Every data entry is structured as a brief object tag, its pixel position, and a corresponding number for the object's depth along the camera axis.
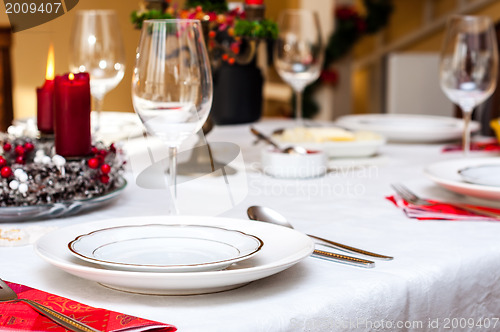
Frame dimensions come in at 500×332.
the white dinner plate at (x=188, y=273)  1.16
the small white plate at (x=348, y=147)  1.98
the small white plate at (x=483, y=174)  1.62
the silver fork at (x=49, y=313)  1.11
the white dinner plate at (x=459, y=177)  1.59
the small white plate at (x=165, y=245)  1.24
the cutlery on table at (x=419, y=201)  1.57
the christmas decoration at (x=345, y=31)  6.03
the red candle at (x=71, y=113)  1.58
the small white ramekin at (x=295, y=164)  1.85
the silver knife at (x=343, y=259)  1.31
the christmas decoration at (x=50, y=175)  1.50
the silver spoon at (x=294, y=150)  1.90
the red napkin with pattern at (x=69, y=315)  1.11
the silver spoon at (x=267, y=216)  1.44
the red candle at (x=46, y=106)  1.71
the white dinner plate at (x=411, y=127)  2.28
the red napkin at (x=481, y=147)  2.20
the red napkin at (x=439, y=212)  1.54
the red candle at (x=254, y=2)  2.07
